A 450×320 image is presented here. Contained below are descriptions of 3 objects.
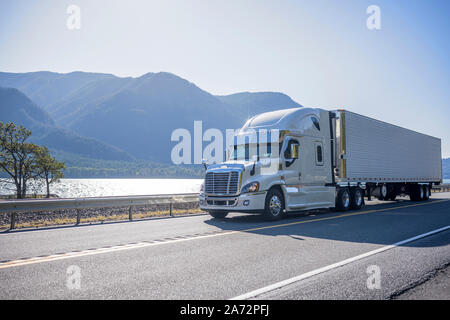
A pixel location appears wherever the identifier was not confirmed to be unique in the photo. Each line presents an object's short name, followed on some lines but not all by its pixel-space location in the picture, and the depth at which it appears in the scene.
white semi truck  11.23
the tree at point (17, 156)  45.53
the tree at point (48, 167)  48.41
